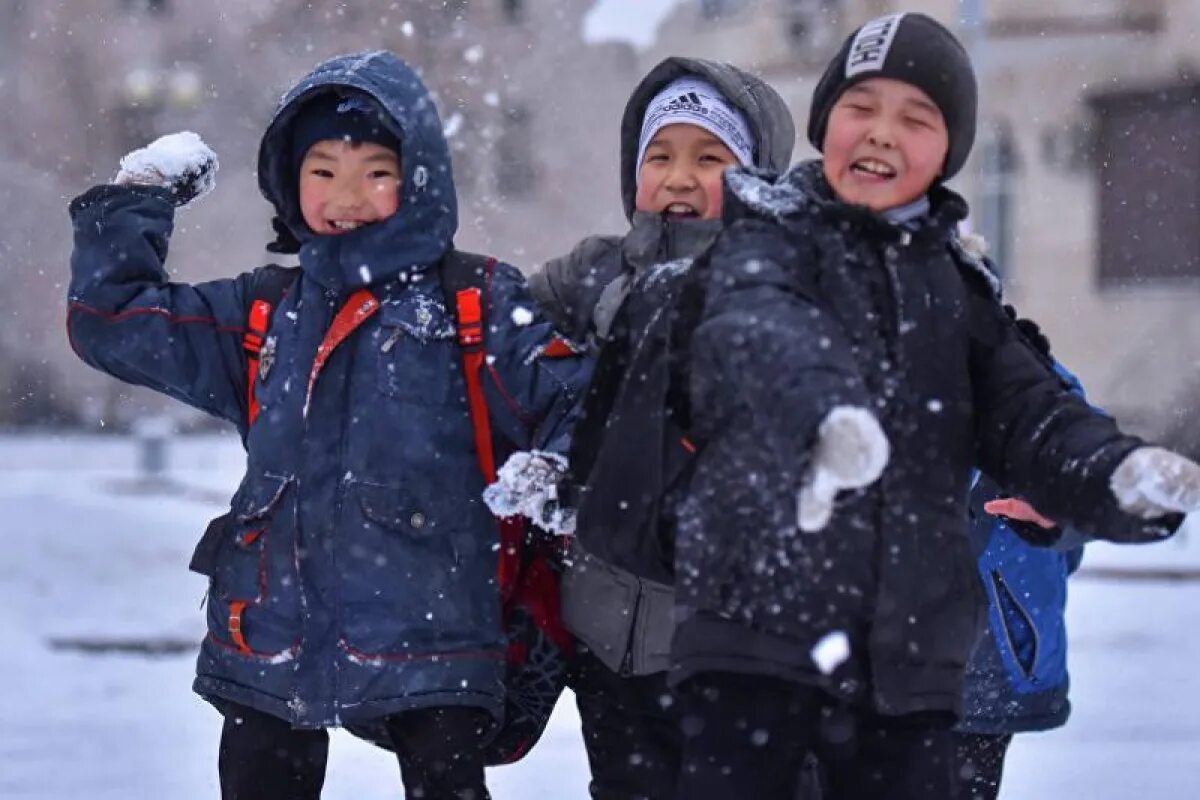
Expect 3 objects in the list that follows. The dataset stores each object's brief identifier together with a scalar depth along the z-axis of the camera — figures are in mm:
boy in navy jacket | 5719
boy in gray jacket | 5914
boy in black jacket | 4355
